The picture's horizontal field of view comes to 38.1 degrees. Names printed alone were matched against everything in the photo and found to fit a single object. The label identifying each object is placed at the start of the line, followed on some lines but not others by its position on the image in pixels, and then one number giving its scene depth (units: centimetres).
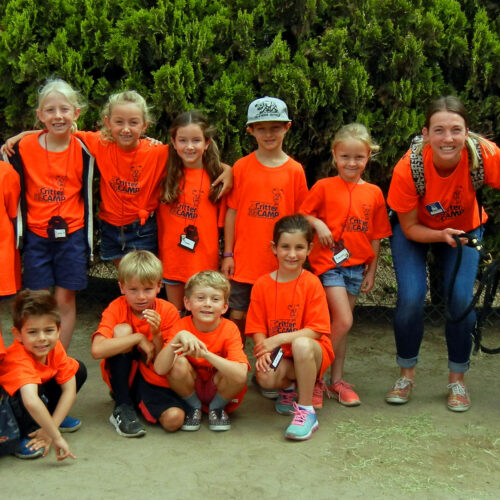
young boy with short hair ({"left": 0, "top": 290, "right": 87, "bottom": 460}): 359
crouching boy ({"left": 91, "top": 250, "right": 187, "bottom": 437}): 397
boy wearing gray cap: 454
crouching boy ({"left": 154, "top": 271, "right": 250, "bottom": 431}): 393
